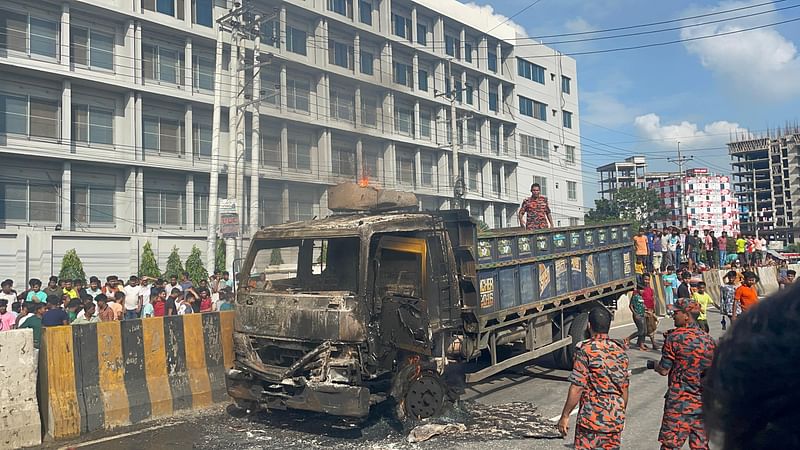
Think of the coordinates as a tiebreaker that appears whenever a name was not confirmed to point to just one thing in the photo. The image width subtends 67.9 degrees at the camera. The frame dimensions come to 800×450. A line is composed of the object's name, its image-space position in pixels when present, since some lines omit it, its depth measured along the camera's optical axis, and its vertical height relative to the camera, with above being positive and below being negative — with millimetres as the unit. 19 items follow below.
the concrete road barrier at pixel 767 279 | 22125 -1292
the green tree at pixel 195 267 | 25064 -282
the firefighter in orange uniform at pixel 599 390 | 4223 -1022
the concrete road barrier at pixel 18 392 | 6207 -1358
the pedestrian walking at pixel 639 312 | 11383 -1213
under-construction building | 109188 +12150
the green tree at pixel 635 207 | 63812 +4537
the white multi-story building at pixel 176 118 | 23188 +6813
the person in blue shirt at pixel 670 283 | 16688 -1012
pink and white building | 113375 +8091
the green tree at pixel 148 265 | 24703 -144
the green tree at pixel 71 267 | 22188 -134
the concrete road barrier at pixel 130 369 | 6535 -1297
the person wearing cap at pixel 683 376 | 4445 -998
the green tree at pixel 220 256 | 24344 +154
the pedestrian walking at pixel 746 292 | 9539 -753
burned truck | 6254 -647
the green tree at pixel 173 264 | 25531 -141
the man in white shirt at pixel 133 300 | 11781 -762
